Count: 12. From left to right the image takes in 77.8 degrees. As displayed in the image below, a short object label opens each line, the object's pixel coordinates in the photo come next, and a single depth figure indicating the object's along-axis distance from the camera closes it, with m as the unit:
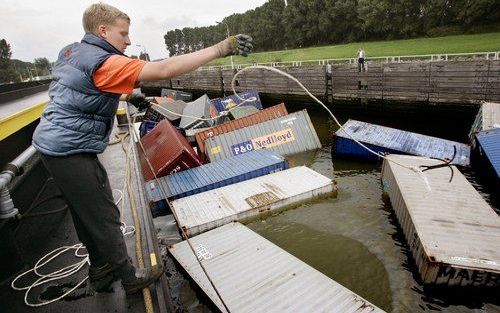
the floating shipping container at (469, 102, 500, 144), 15.45
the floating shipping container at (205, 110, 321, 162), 16.92
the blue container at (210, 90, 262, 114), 27.60
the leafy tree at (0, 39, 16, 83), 89.56
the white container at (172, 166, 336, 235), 10.77
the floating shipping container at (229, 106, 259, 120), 23.59
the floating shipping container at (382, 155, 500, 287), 7.48
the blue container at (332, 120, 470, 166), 14.81
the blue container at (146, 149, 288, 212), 12.42
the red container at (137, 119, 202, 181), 13.94
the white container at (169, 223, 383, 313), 6.55
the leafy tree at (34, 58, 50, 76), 144.61
